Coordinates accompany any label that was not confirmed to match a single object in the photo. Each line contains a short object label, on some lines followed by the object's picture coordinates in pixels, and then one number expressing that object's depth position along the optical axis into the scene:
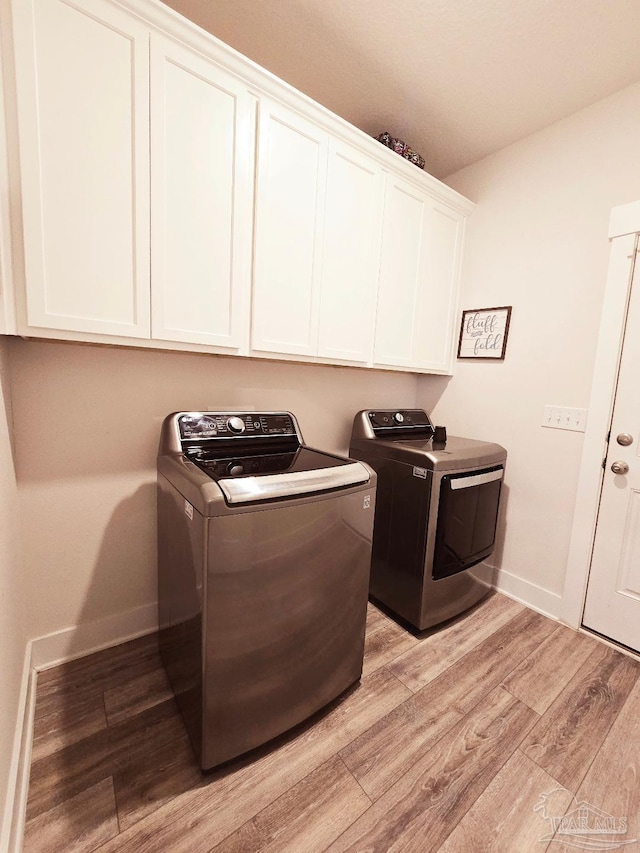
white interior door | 1.65
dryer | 1.64
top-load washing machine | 0.99
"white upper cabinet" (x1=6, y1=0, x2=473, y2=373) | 1.02
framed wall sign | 2.10
